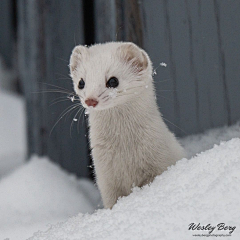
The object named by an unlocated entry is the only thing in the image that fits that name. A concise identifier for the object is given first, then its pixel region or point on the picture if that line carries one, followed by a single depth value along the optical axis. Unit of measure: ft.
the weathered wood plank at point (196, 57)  18.13
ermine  13.37
